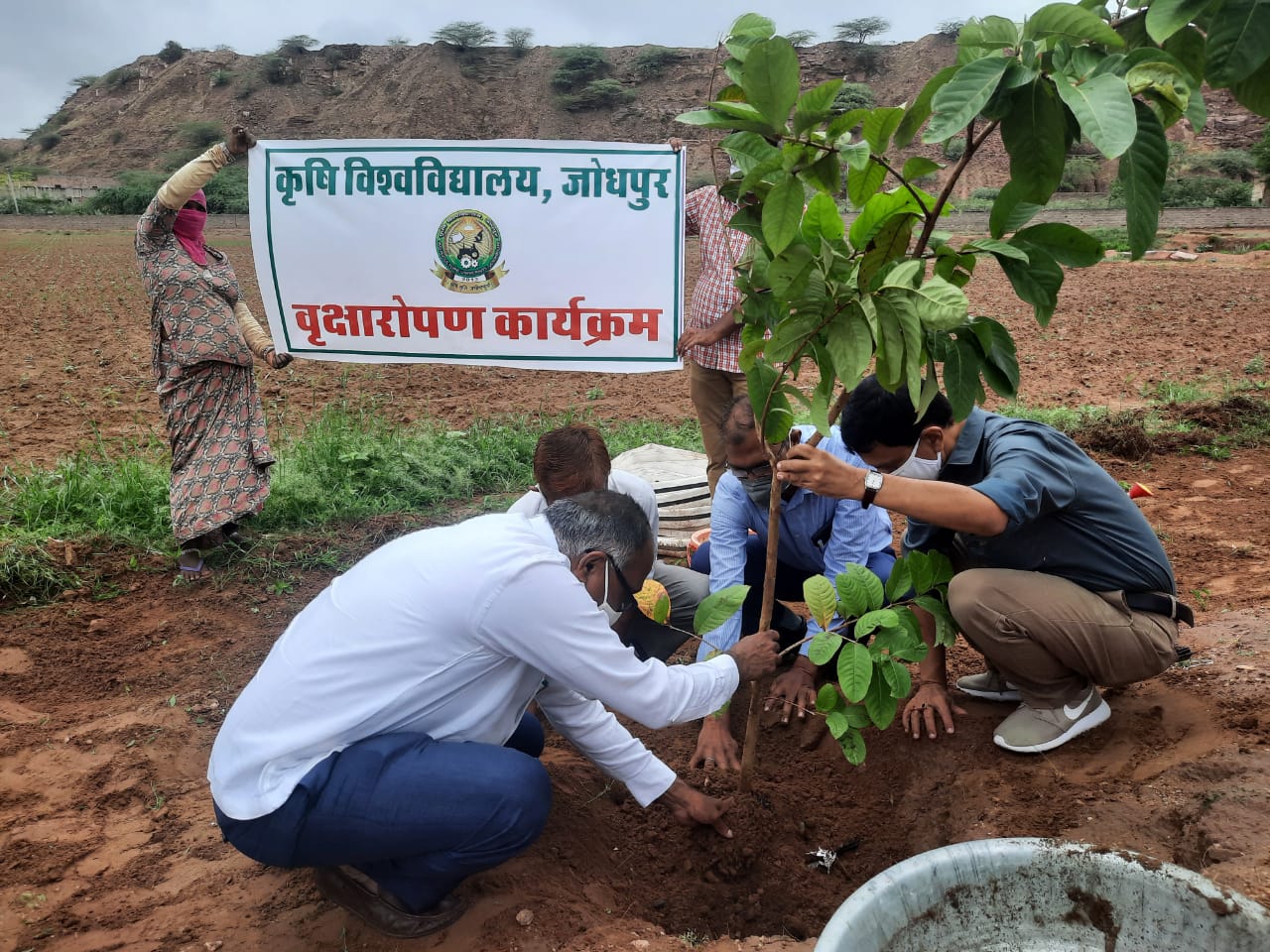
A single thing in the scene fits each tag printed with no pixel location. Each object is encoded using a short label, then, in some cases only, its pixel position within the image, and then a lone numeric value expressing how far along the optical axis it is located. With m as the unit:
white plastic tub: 1.42
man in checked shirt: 3.95
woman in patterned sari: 3.66
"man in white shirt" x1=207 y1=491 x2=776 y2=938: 1.84
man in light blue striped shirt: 2.65
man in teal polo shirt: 2.16
